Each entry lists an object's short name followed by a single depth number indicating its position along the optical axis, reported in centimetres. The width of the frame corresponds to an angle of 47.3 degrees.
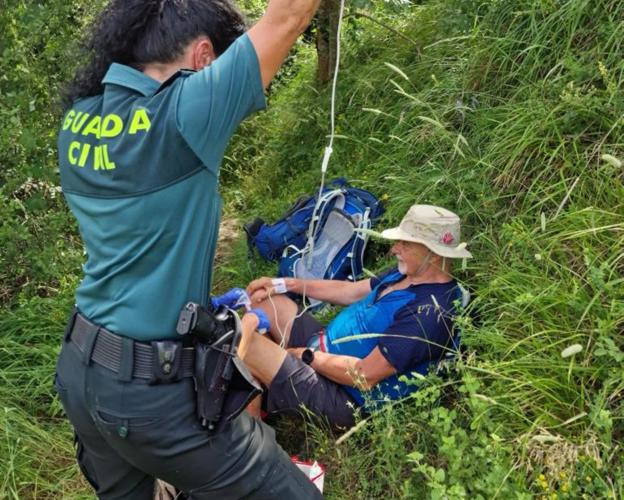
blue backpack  424
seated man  299
